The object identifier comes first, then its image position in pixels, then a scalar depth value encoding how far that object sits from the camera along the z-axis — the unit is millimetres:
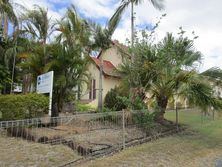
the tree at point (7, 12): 8090
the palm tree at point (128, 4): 9019
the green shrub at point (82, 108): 10102
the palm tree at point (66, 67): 6650
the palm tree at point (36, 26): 10162
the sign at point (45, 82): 5978
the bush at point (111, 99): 11287
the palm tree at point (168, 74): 6787
